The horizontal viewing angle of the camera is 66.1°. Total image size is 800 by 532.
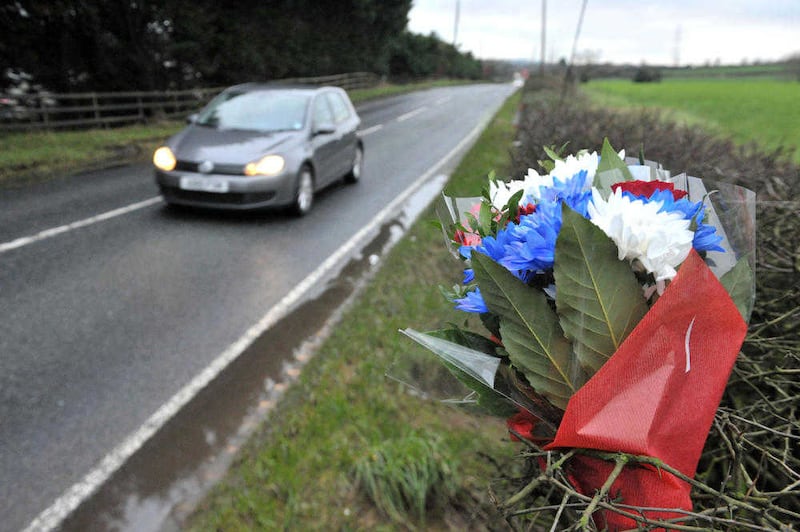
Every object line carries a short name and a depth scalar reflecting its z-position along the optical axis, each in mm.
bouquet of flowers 963
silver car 7664
